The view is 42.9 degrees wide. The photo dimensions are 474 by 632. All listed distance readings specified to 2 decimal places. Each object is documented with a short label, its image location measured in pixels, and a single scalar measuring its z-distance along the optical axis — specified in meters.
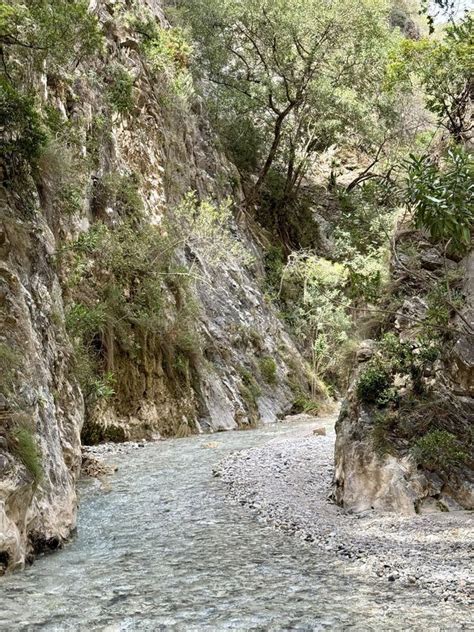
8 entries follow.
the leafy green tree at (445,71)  12.86
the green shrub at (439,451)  8.32
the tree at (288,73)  28.09
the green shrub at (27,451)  6.21
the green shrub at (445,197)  7.16
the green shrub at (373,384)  9.62
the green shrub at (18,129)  8.80
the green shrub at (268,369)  24.22
